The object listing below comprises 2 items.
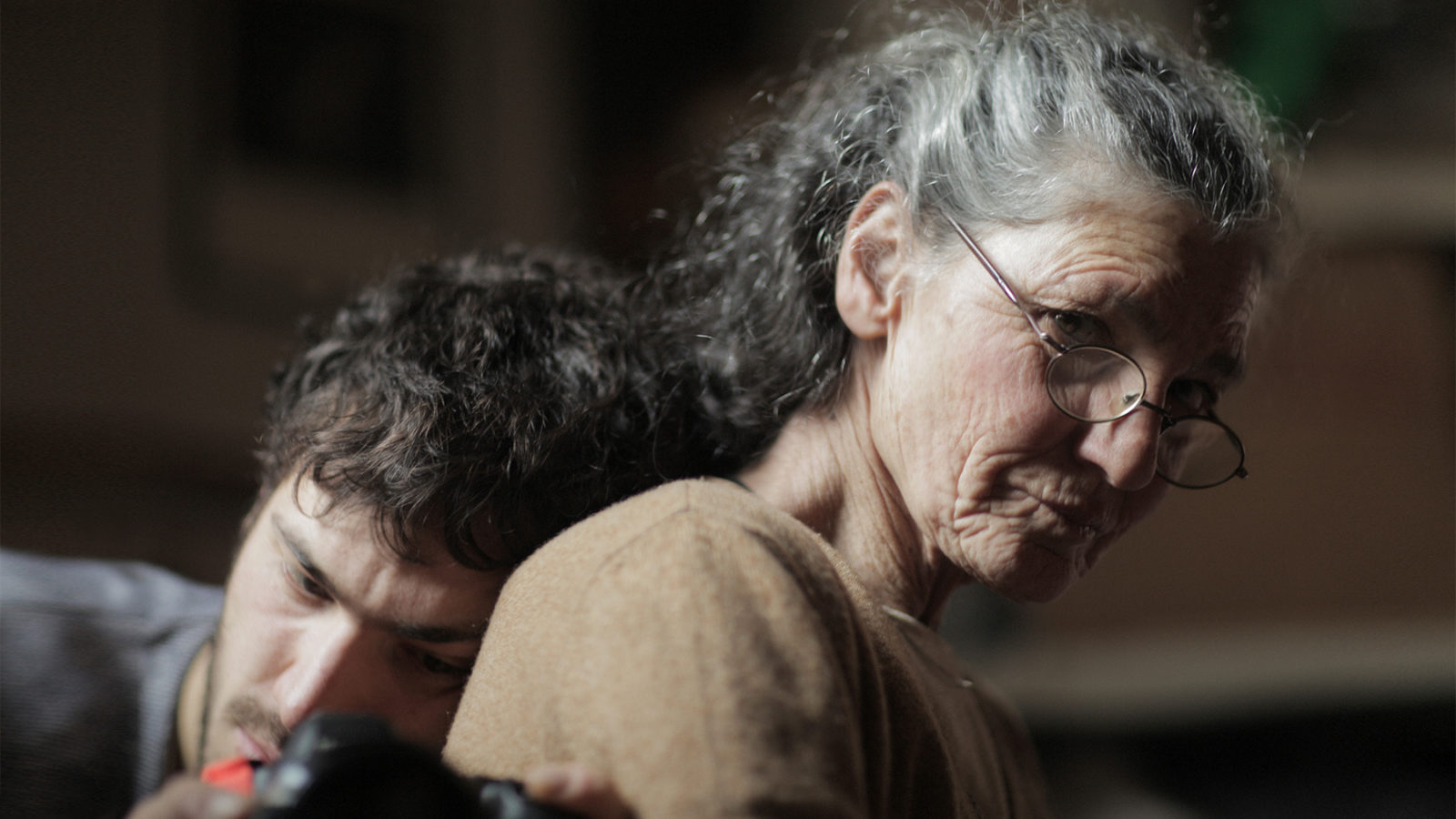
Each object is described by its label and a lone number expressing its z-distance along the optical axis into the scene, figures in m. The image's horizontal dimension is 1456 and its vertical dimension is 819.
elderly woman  1.89
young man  2.05
